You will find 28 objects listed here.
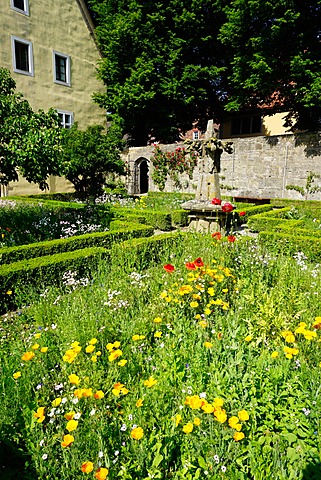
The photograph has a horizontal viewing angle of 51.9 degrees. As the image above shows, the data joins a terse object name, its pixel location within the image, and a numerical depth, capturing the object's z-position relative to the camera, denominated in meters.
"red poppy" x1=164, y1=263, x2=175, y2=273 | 3.62
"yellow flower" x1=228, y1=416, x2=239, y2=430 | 1.76
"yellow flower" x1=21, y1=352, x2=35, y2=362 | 2.35
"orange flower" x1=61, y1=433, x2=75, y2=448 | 1.65
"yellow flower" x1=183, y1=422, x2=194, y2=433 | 1.70
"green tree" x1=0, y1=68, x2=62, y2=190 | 6.80
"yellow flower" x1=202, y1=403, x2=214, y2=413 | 1.79
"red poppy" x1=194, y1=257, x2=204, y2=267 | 3.58
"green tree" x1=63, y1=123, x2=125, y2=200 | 14.28
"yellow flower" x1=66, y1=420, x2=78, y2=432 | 1.72
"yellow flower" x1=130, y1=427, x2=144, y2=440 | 1.65
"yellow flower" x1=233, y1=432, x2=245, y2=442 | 1.70
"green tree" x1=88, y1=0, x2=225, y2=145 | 18.55
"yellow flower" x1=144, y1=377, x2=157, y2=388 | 2.06
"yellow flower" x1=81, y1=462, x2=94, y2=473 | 1.53
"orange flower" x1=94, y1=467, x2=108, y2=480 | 1.53
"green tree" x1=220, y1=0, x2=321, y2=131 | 13.27
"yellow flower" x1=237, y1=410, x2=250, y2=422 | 1.78
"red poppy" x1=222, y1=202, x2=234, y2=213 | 6.31
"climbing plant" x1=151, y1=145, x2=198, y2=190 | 18.14
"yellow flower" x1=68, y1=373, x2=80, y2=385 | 2.08
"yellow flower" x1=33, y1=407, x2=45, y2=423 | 1.88
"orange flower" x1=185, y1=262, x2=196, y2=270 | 3.60
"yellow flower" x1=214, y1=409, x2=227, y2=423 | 1.75
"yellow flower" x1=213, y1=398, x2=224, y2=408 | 1.84
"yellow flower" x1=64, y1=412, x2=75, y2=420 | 1.91
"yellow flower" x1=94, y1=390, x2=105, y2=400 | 1.98
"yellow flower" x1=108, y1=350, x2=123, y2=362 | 2.29
